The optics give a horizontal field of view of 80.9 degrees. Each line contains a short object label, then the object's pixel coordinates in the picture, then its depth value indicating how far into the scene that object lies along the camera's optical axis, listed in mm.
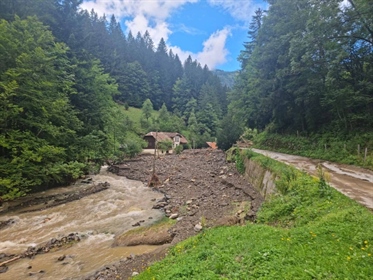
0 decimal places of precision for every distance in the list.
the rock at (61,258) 8383
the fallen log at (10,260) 7992
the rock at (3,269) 7644
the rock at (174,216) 12500
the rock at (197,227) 9394
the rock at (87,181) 21022
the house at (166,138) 53438
